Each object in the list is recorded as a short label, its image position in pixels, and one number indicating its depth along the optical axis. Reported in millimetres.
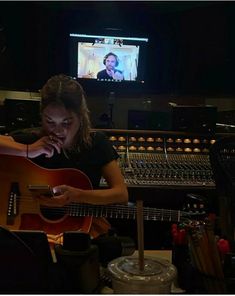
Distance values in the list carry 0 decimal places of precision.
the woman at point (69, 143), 1945
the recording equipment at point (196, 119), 3248
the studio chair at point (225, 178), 1103
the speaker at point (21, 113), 3141
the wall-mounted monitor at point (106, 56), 3463
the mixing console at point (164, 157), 2811
